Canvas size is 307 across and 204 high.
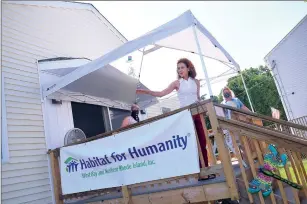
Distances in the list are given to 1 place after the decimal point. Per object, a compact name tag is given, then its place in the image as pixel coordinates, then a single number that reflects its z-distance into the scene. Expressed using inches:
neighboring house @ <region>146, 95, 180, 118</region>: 406.1
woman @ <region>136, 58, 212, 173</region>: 149.0
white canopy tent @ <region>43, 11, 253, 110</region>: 149.7
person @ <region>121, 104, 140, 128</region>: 204.7
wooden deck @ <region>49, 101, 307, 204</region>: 119.0
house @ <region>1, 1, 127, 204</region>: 169.0
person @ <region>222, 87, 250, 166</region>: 224.4
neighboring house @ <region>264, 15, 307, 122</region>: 495.2
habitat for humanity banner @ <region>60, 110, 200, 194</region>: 131.0
